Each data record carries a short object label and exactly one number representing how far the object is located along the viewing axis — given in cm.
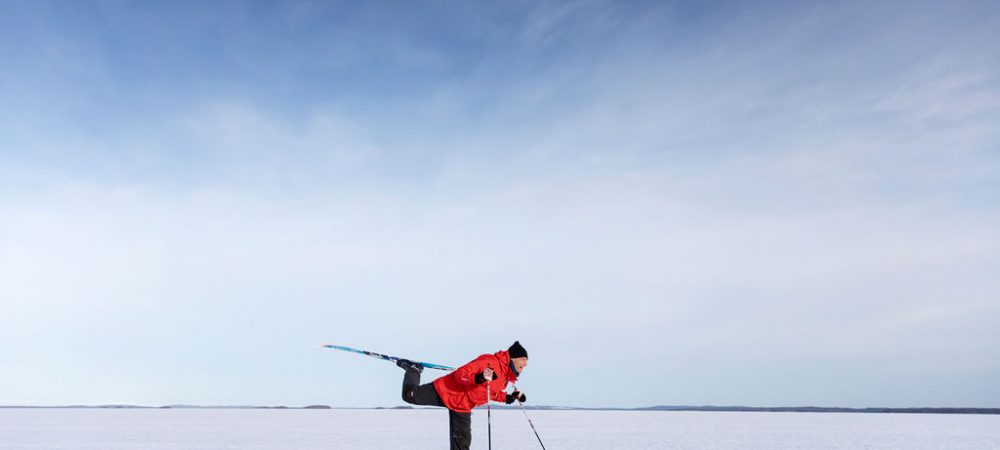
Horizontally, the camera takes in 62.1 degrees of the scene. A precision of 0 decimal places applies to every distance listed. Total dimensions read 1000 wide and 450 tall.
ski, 1067
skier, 953
